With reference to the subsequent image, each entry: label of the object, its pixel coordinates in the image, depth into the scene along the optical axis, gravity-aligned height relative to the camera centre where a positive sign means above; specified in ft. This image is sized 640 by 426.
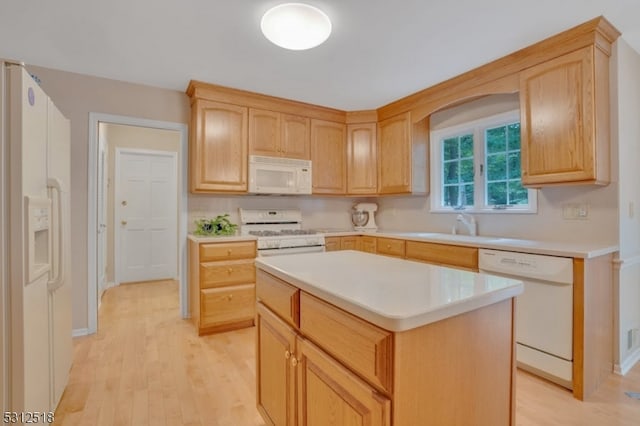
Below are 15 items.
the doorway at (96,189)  9.63 +0.73
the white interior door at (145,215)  15.79 -0.20
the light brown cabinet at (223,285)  9.48 -2.33
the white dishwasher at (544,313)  6.45 -2.22
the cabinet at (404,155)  11.63 +2.14
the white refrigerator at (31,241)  4.08 -0.45
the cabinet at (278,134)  11.14 +2.87
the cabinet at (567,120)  6.79 +2.10
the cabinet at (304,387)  2.96 -2.02
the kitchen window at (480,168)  9.37 +1.46
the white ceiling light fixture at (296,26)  6.07 +3.75
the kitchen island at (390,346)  2.75 -1.39
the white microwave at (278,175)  11.08 +1.33
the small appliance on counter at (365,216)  13.79 -0.22
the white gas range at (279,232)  10.34 -0.78
